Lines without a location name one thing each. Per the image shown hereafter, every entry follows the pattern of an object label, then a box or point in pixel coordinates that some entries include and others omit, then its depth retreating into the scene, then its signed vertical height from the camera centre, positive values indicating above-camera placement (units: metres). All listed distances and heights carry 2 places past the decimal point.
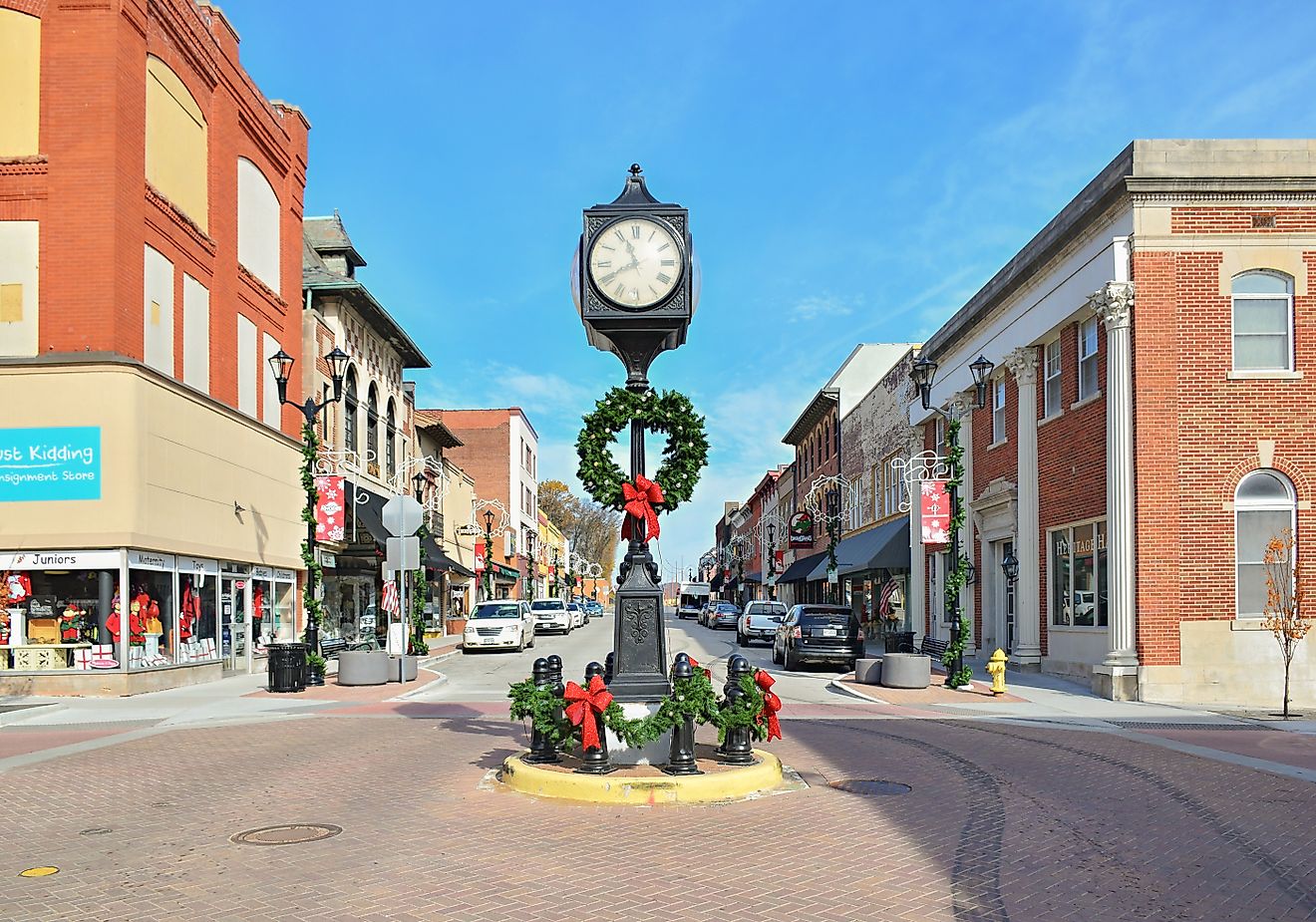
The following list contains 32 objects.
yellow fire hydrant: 20.09 -2.69
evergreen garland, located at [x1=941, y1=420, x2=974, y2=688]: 21.11 -1.27
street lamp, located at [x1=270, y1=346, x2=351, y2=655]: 22.52 +0.70
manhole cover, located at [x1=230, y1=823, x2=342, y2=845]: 8.19 -2.32
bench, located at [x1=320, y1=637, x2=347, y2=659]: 31.89 -3.68
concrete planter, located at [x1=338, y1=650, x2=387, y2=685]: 22.14 -2.92
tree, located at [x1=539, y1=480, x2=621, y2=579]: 120.44 -0.22
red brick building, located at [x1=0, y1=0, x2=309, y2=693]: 20.30 +3.57
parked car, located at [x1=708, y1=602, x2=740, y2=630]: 60.75 -5.28
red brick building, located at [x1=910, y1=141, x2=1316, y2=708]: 19.53 +1.95
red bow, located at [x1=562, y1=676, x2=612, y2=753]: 9.48 -1.57
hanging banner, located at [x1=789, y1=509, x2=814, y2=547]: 50.59 -0.51
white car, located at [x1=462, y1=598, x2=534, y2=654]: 35.62 -3.47
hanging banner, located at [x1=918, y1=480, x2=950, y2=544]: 24.23 +0.12
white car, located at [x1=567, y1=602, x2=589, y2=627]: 64.25 -5.84
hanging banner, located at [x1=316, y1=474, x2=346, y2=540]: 25.56 +0.29
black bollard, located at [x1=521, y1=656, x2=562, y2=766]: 10.35 -2.06
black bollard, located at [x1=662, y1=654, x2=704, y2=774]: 9.70 -1.96
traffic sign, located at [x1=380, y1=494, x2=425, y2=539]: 22.00 +0.01
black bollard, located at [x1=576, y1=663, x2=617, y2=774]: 9.72 -2.07
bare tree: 17.62 -1.30
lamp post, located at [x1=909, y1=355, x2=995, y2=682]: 21.12 +1.62
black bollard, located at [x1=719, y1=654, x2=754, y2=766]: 10.28 -1.99
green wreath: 10.12 +0.67
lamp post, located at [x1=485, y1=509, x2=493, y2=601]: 49.98 -1.69
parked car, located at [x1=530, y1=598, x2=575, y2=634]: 51.84 -4.46
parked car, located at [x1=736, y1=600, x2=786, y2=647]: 39.44 -3.64
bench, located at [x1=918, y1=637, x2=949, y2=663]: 30.00 -3.47
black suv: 27.03 -2.86
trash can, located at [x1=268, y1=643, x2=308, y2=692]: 20.92 -2.75
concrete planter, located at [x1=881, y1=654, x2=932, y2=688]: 21.62 -2.91
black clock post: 10.03 +1.91
